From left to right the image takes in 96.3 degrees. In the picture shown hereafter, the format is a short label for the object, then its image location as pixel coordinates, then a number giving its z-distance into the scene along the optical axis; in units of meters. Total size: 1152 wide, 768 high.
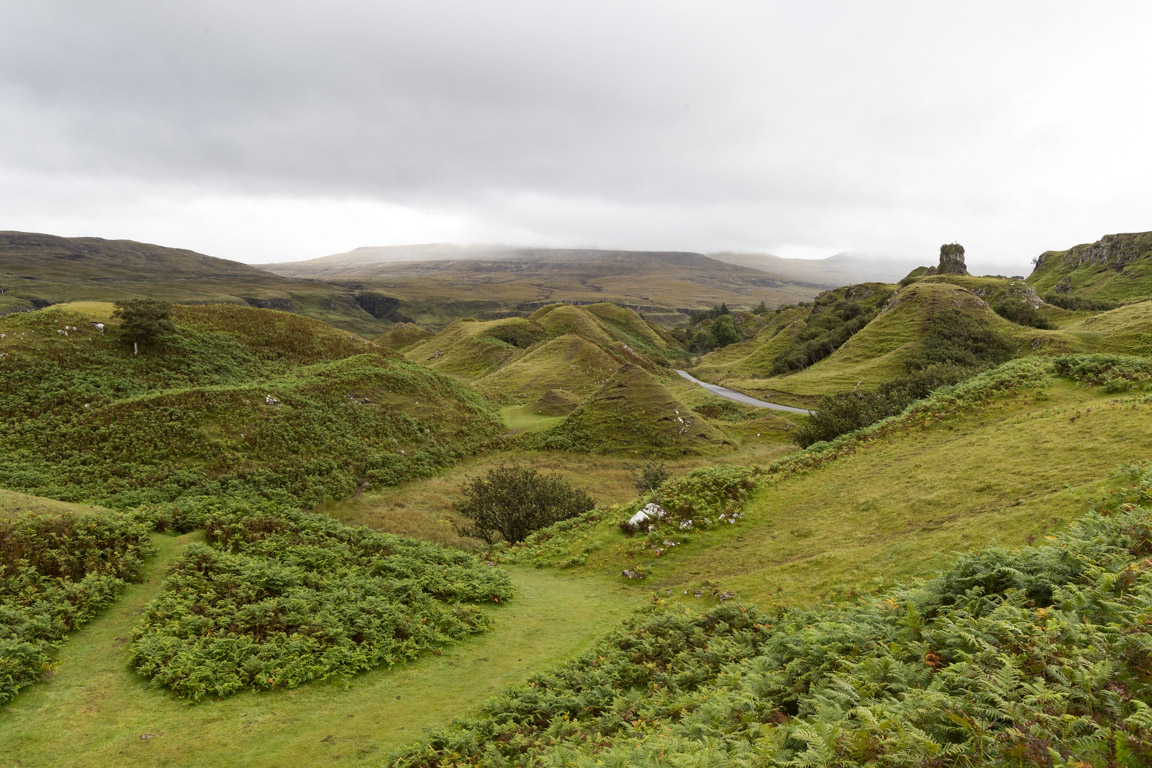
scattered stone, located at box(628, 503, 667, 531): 21.56
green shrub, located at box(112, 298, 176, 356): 42.88
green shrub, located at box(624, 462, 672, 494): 31.73
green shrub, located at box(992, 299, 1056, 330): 74.56
